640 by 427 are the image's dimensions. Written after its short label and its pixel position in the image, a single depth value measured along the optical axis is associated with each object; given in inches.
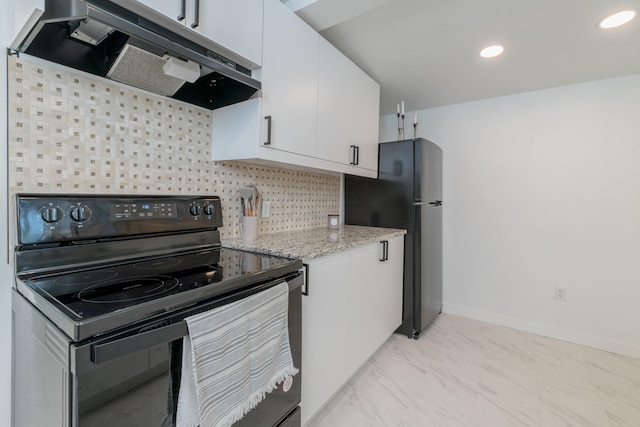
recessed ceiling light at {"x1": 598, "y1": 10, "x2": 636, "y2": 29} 59.8
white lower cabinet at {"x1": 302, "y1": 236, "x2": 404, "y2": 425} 52.5
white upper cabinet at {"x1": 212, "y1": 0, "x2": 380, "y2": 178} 54.0
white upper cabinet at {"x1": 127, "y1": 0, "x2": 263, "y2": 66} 38.8
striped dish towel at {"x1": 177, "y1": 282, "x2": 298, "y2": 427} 28.6
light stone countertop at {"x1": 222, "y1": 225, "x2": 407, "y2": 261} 52.1
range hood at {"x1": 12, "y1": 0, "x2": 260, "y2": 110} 32.0
